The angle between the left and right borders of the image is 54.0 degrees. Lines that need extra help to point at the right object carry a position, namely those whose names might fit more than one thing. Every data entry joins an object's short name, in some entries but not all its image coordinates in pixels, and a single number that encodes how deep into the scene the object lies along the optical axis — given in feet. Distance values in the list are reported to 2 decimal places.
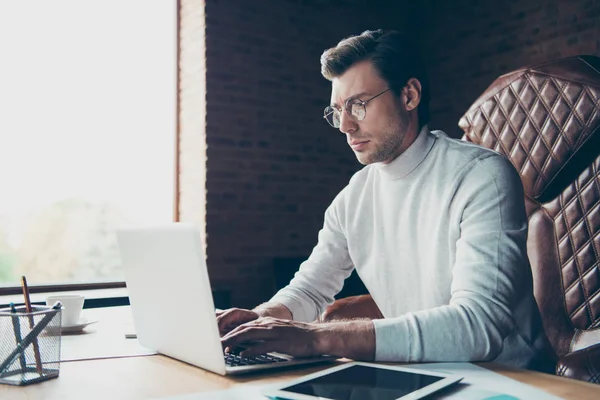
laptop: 3.19
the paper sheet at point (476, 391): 2.86
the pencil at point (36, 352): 3.33
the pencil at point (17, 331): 3.30
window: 11.56
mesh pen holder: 3.28
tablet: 2.83
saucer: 4.87
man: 3.67
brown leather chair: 5.65
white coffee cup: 4.88
